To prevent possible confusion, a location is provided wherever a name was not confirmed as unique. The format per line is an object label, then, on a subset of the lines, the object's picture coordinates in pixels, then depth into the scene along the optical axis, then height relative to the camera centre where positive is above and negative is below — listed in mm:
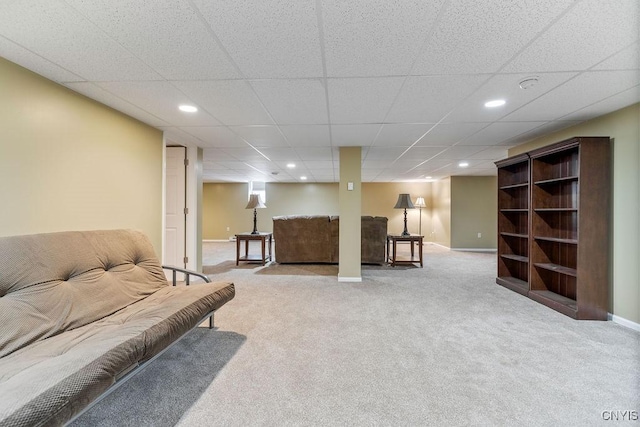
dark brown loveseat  5539 -522
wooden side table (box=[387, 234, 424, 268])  5395 -522
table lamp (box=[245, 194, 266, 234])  5626 +234
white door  4289 +123
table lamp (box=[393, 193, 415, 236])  5643 +251
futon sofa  979 -618
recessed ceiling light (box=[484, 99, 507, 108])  2530 +1068
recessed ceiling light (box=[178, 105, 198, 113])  2690 +1065
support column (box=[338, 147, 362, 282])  4219 -101
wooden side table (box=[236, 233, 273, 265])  5500 -509
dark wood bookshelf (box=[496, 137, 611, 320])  2760 -126
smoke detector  2096 +1058
